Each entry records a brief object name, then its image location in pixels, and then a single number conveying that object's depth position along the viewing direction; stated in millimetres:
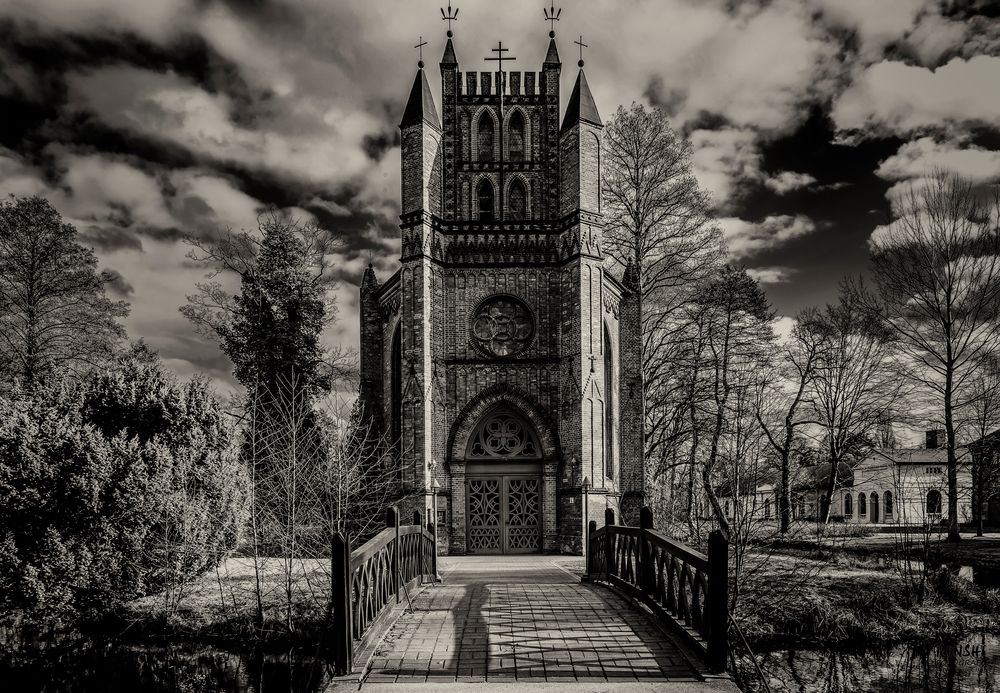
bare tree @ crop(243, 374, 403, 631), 13383
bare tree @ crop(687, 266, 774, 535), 26375
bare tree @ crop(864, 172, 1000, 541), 23359
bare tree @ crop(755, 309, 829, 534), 28609
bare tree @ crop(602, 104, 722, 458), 26734
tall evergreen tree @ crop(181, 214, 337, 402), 25250
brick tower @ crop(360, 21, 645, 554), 19688
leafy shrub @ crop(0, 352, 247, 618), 13508
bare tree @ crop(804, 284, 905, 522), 27109
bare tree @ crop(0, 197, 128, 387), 22422
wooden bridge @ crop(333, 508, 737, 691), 6539
